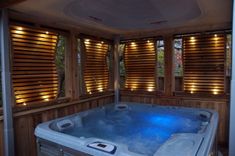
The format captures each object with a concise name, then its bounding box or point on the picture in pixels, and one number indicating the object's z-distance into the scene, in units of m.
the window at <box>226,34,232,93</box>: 3.67
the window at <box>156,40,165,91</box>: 4.47
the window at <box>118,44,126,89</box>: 4.77
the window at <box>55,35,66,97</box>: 4.58
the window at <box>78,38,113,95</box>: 3.89
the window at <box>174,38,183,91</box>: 4.33
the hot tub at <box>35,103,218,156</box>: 1.81
